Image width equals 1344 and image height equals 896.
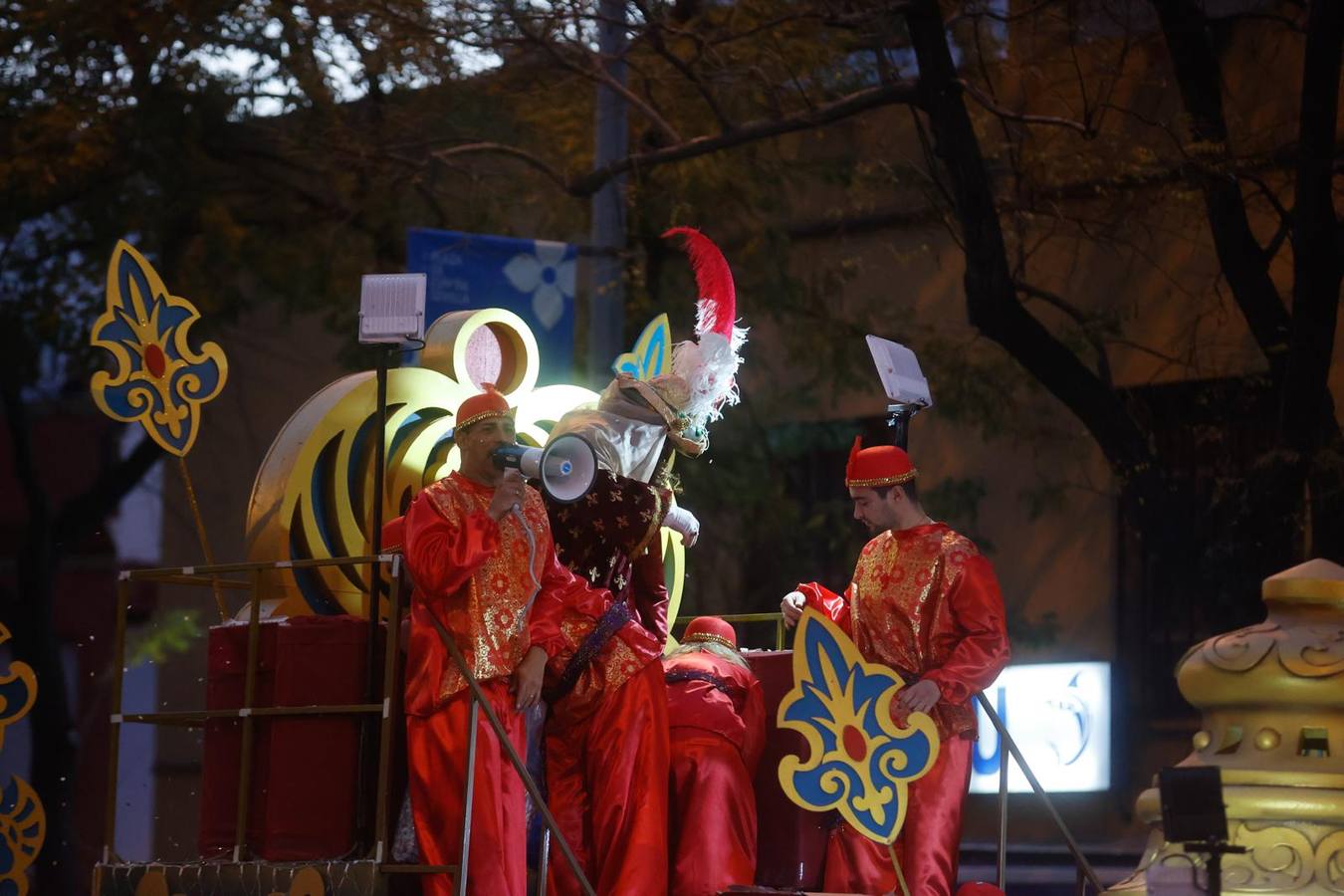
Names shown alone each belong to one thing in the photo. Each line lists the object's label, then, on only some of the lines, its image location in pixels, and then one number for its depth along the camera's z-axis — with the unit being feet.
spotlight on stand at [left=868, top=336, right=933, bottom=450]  42.60
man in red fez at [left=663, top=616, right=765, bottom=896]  40.60
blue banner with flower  69.97
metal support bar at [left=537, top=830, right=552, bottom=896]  40.09
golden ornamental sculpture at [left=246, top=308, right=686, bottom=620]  43.34
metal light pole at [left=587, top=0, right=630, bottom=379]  74.43
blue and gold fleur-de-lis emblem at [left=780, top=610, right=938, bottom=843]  37.81
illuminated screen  78.48
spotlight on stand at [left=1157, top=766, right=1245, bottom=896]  30.14
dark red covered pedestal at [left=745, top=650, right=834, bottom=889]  42.60
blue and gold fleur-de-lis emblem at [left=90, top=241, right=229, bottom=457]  44.50
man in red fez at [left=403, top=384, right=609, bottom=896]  38.29
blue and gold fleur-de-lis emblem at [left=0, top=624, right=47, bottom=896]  51.01
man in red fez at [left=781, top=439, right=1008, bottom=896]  40.93
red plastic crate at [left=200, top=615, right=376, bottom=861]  39.78
